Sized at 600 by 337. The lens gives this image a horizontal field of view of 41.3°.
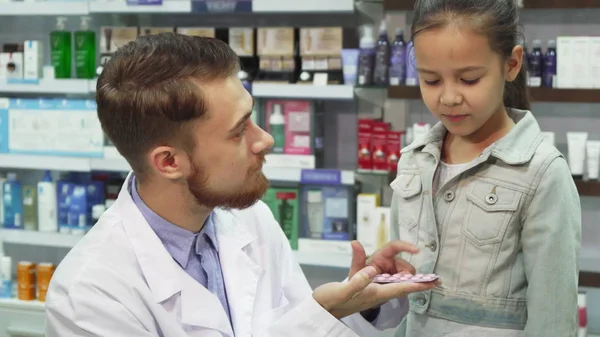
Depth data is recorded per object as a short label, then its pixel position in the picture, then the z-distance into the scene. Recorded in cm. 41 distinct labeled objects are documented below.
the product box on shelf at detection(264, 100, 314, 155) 346
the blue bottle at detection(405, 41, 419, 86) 322
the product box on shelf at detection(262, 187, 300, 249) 352
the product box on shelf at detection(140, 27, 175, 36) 366
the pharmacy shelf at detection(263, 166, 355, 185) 346
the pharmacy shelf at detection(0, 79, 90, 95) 379
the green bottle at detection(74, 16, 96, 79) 383
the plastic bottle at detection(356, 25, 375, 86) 331
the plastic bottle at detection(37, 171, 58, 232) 395
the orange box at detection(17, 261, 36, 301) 403
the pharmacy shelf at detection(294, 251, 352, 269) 346
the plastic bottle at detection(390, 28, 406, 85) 325
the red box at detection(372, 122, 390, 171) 334
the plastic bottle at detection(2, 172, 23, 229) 405
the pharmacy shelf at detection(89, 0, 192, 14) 355
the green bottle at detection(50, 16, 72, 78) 387
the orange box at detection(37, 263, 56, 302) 398
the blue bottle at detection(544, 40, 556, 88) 308
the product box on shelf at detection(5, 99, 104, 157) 379
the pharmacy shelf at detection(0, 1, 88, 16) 377
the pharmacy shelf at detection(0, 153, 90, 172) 379
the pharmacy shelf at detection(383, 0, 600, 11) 308
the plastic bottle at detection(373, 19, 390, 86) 330
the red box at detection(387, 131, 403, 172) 332
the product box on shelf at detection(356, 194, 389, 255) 339
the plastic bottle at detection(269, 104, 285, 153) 345
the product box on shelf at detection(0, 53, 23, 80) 392
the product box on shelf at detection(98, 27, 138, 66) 368
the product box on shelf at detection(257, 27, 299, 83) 340
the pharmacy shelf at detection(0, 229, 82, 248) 391
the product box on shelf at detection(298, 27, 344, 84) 337
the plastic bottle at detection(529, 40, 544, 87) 310
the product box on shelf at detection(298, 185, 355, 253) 348
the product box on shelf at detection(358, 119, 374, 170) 336
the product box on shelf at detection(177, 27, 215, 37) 352
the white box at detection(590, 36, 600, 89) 303
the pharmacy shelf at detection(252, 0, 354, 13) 336
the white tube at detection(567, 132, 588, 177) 311
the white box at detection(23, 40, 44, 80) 387
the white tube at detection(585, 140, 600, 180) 309
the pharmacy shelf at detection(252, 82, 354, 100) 334
